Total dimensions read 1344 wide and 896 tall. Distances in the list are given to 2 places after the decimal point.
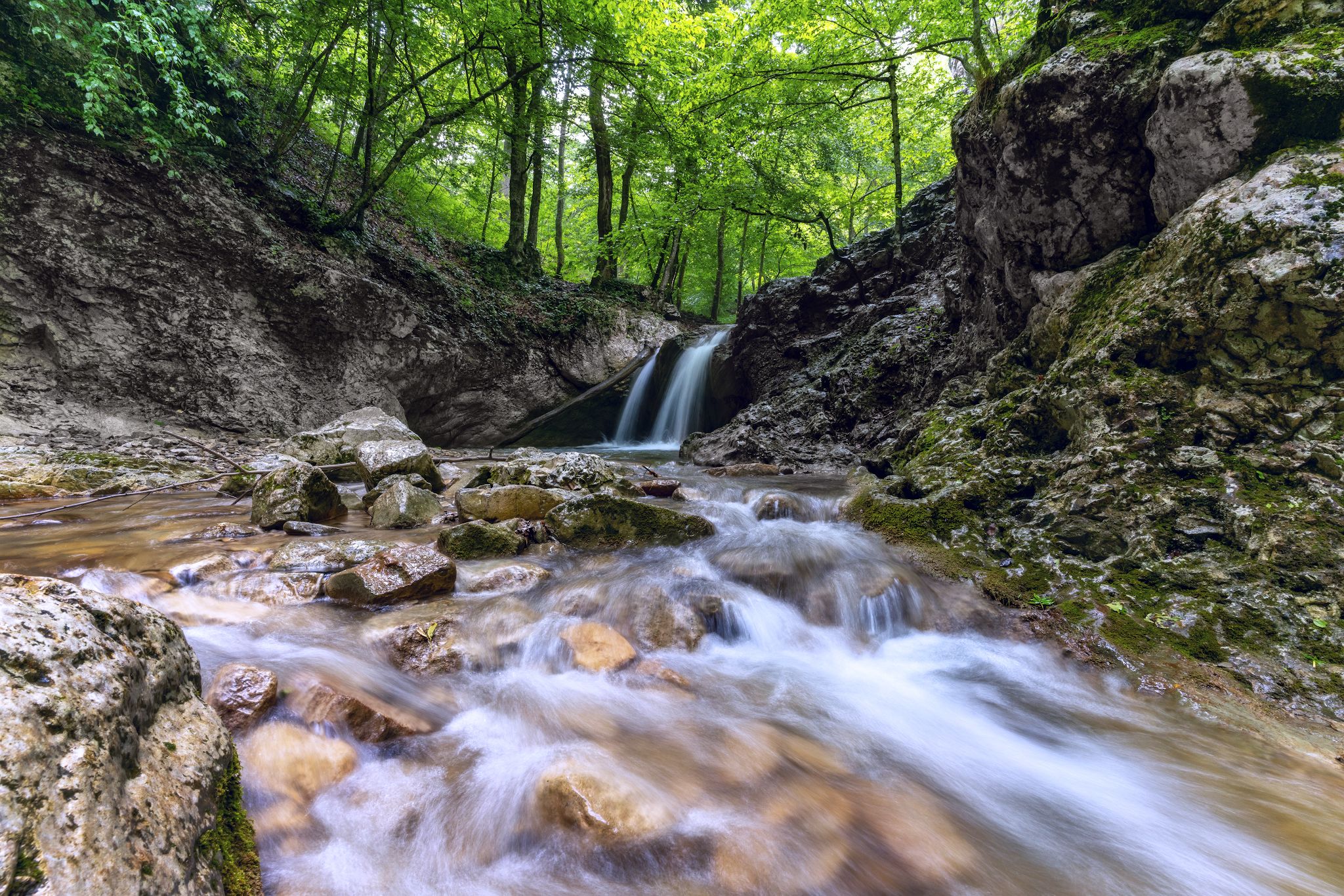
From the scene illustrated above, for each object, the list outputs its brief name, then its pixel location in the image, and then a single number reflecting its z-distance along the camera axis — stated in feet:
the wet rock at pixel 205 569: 11.80
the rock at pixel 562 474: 20.65
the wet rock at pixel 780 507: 19.29
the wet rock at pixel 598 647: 10.52
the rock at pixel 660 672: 10.27
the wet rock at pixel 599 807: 6.30
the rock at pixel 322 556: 12.64
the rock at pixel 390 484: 19.24
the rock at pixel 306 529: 15.49
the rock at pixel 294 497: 16.07
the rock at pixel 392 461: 21.49
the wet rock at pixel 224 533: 14.47
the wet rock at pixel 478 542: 14.55
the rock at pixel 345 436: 25.13
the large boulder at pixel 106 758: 3.12
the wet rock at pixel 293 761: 6.50
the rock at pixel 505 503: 17.44
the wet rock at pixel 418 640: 9.91
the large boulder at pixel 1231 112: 11.64
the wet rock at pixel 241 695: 7.07
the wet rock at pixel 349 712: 7.58
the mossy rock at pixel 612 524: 16.39
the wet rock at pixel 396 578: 11.57
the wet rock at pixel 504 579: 12.86
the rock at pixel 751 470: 28.17
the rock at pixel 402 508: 17.39
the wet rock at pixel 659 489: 23.32
